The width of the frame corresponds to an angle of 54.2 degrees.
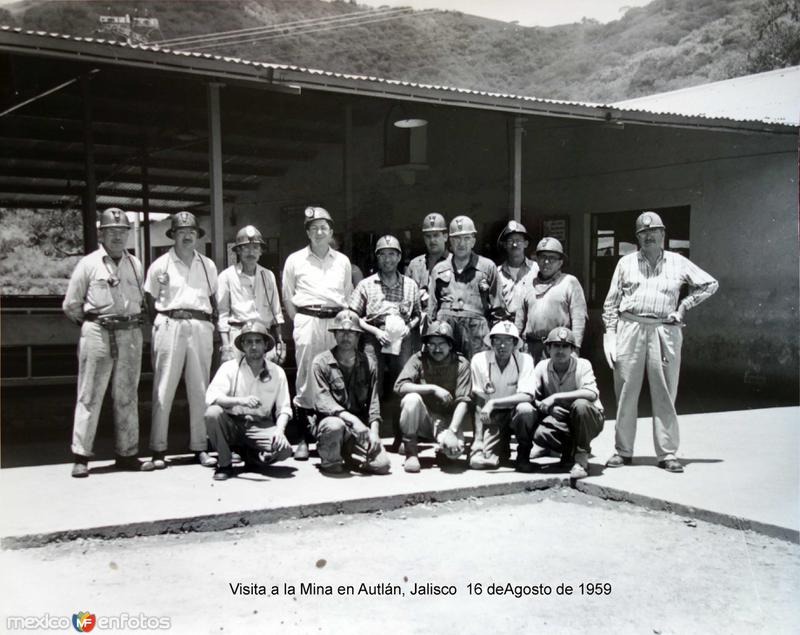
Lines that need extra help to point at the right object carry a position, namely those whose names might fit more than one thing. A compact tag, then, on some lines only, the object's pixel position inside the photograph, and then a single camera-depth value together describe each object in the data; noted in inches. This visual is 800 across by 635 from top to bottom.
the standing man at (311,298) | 248.7
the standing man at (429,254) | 259.3
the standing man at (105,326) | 223.6
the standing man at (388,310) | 248.2
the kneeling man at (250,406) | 221.3
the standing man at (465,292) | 255.9
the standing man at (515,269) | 272.2
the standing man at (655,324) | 238.5
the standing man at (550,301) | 251.0
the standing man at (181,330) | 237.1
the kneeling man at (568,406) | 229.1
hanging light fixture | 431.8
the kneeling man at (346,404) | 226.5
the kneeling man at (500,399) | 232.1
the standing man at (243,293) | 245.4
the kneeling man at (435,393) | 234.1
